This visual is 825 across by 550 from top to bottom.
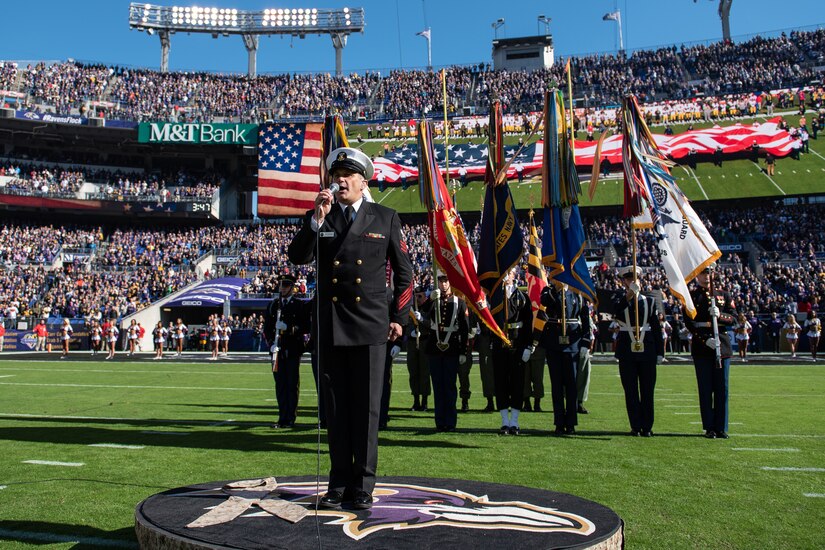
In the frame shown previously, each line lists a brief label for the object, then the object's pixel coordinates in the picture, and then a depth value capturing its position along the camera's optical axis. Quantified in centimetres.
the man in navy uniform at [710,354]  872
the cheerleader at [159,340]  2966
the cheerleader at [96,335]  3381
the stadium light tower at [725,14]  6800
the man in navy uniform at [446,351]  930
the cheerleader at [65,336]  3105
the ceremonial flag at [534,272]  1258
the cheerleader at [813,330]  2612
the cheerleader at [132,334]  3291
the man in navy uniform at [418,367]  1234
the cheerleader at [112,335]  3045
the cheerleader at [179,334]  3281
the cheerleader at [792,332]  2672
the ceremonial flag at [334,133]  1077
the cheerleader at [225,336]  3344
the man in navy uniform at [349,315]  456
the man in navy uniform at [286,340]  995
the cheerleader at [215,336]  3008
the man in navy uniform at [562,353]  912
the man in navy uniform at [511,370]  901
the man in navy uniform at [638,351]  889
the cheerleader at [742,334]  2595
